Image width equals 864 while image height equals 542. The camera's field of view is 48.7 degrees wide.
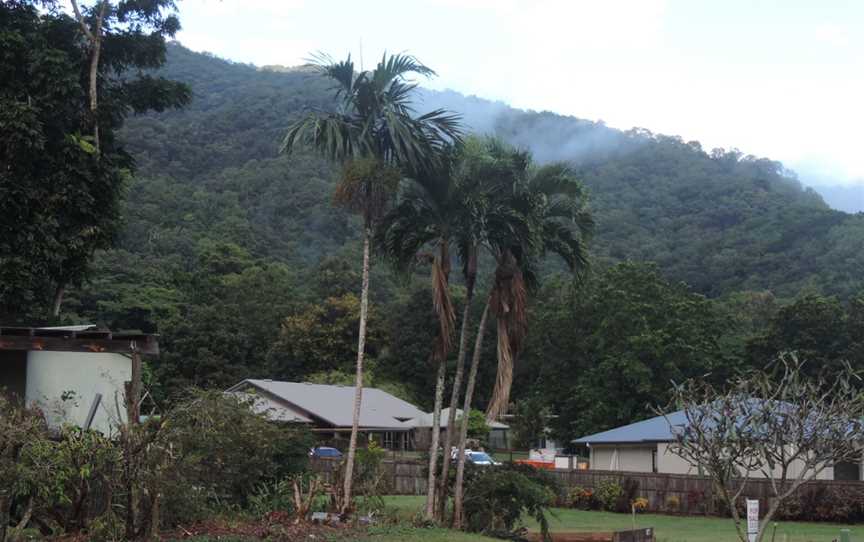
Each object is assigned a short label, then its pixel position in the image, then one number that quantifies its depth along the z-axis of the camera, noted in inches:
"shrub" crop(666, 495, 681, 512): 1210.6
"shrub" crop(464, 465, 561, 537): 744.3
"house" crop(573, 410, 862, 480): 1351.0
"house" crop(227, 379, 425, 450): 1781.5
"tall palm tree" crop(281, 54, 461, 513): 757.9
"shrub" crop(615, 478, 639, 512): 1241.4
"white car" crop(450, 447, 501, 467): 1632.9
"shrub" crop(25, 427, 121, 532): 480.7
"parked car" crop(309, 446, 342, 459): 1521.5
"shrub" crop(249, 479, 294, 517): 690.2
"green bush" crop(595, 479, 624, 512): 1250.6
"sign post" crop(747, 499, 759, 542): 540.1
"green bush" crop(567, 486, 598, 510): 1289.4
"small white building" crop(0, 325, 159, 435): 646.5
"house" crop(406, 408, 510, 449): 2053.4
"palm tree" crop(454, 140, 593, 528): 808.3
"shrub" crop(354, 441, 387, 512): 792.3
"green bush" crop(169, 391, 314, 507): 596.7
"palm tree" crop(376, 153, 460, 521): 801.6
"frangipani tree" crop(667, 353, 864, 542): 593.3
